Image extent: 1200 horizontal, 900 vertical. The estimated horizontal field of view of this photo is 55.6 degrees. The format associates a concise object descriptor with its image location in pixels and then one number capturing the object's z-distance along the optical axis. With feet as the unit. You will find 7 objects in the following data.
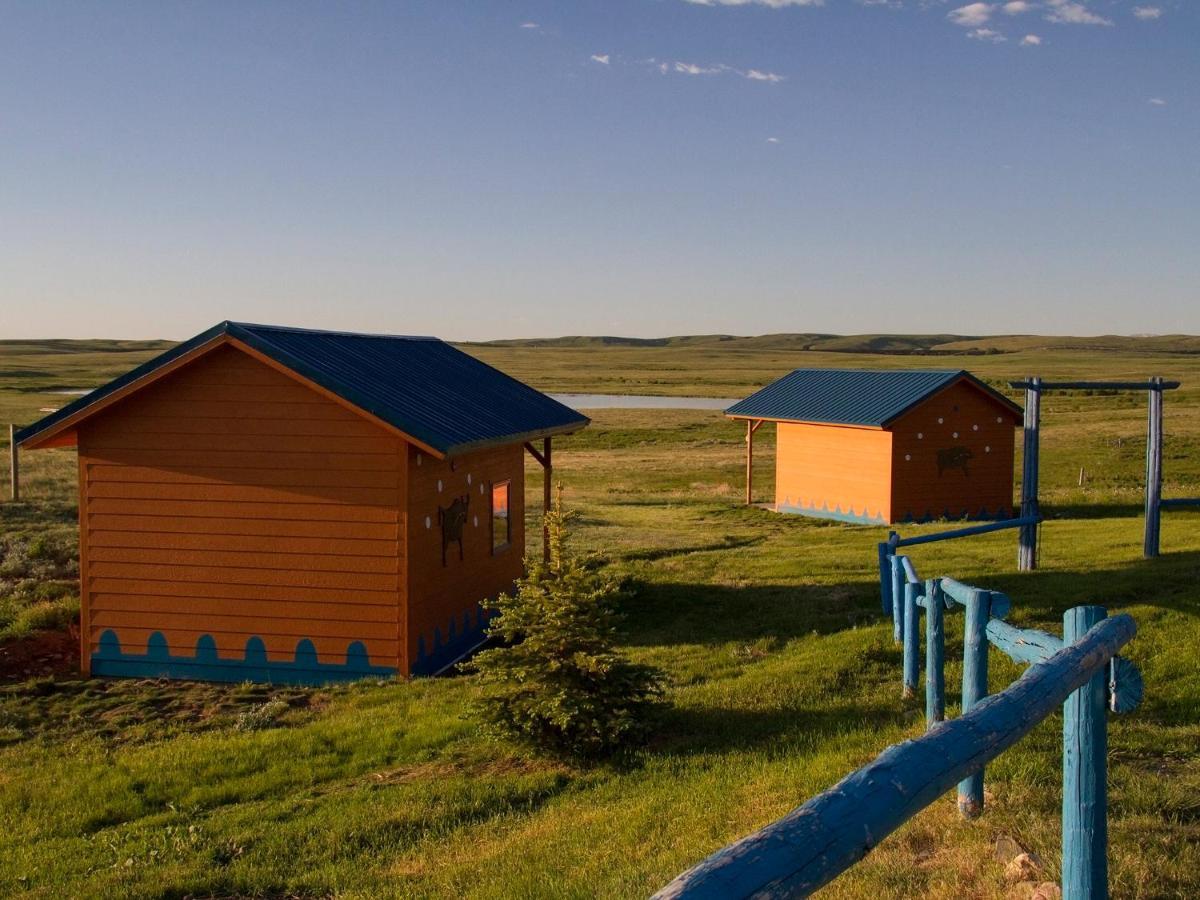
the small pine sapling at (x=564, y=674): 30.50
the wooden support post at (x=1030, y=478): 54.70
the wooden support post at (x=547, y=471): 64.08
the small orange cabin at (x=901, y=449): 91.81
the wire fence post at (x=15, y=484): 84.12
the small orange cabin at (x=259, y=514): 45.11
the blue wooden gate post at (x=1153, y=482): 56.39
